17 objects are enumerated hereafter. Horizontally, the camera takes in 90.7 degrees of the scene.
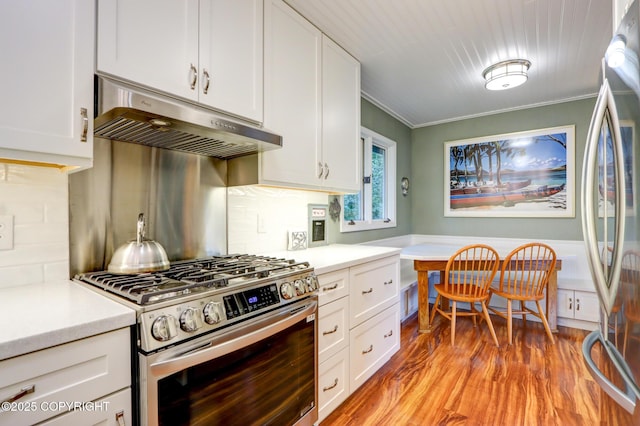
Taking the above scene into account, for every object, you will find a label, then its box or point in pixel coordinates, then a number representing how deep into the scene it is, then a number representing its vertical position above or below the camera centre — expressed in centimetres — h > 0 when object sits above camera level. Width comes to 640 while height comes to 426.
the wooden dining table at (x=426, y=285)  300 -69
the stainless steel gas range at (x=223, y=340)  95 -44
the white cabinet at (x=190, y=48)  116 +71
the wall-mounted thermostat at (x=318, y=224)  251 -7
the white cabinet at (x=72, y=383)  73 -42
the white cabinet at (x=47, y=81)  95 +44
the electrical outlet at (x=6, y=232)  116 -5
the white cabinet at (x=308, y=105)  176 +71
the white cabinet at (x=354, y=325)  171 -69
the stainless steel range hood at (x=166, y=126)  107 +36
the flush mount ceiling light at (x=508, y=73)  255 +117
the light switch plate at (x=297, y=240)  230 -18
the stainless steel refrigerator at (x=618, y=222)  84 -2
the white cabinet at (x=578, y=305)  307 -90
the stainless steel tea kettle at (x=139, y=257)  132 -17
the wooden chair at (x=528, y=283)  280 -59
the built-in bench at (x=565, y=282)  310 -69
